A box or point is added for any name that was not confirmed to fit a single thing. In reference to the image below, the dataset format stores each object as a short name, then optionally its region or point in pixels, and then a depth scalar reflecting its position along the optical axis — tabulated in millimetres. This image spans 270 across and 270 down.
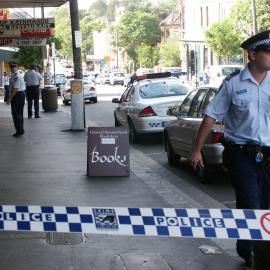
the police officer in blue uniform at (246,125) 5148
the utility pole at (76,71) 17672
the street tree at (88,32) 156375
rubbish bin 28875
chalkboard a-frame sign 10414
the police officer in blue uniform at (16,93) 16391
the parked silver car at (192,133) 9461
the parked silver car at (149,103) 15164
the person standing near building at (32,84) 23062
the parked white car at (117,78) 75625
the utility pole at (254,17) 35016
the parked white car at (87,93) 36000
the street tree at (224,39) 50219
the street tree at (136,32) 103688
